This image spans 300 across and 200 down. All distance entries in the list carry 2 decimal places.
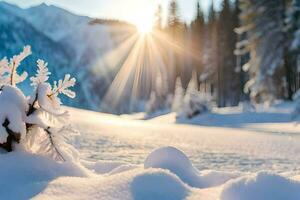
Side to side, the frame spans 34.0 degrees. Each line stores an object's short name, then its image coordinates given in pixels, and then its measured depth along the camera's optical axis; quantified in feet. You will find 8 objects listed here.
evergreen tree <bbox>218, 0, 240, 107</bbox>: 152.46
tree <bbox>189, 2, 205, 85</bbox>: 195.42
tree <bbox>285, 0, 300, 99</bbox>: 81.62
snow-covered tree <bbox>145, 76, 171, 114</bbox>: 143.33
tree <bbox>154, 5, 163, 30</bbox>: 229.45
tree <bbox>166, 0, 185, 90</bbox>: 207.80
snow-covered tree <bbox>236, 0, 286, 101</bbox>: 89.15
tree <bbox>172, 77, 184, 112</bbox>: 97.60
